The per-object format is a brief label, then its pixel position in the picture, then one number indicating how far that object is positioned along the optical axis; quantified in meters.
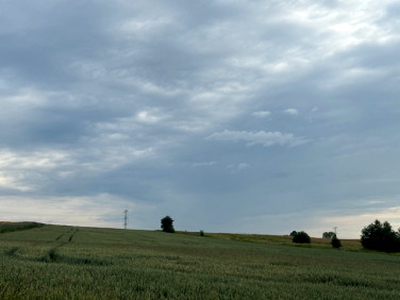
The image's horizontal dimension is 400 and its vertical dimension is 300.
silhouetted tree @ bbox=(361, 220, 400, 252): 94.88
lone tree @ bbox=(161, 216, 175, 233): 133.38
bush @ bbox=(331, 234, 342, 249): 92.60
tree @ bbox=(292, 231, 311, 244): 111.56
